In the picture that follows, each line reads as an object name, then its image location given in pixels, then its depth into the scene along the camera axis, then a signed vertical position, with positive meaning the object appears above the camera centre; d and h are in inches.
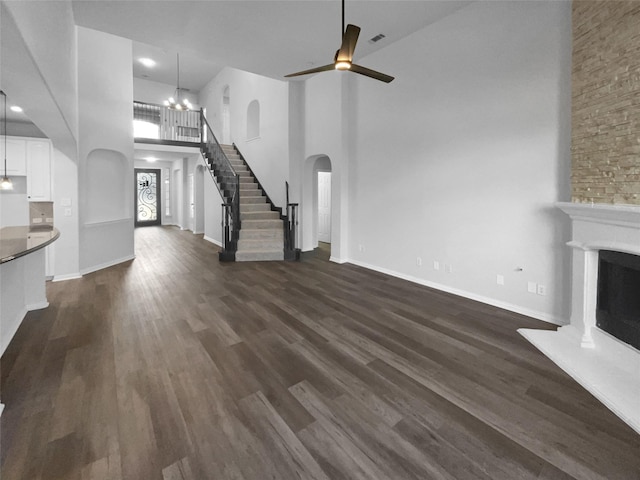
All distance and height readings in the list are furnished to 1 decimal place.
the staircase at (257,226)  263.7 -4.4
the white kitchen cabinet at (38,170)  197.9 +32.9
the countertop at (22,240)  86.4 -7.4
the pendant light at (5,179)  188.1 +25.6
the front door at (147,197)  530.3 +43.0
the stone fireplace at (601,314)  89.5 -32.8
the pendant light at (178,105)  382.0 +148.9
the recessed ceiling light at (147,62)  394.6 +211.5
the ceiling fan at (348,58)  112.5 +66.5
